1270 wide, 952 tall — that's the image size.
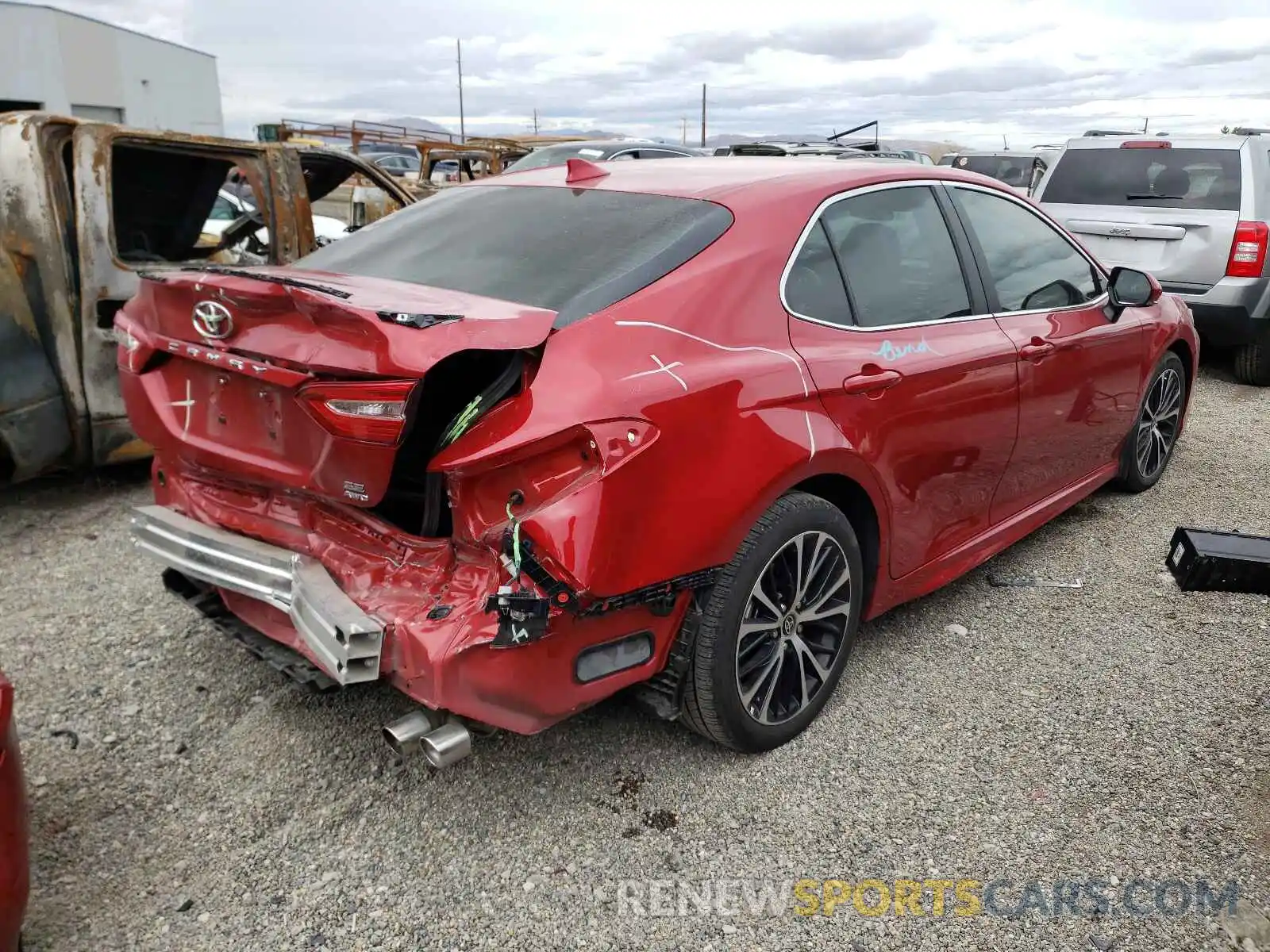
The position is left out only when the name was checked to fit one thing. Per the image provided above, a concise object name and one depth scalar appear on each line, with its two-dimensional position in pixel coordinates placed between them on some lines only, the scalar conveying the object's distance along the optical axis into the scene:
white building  26.80
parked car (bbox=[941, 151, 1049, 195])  16.95
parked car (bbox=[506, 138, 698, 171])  11.33
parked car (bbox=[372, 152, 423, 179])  23.53
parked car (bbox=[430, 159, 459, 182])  16.28
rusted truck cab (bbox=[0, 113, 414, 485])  4.39
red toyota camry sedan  2.22
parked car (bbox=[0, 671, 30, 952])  1.82
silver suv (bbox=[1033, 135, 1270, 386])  6.96
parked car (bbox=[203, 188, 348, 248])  8.34
